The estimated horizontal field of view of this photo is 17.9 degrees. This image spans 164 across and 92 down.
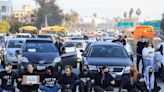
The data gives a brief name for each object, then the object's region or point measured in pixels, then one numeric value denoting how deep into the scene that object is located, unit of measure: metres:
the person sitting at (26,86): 13.55
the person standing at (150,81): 14.77
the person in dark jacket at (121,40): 24.92
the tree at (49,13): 136.38
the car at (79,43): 30.25
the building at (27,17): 154.12
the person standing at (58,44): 24.75
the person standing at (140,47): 20.94
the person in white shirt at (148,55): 18.21
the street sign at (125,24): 79.94
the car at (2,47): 26.52
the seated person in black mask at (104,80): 14.06
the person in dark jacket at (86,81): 14.34
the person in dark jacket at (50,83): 13.36
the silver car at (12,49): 23.64
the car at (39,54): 18.58
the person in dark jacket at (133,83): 14.25
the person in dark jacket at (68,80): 13.97
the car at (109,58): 16.58
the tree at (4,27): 96.11
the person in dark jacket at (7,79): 13.45
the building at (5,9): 148.00
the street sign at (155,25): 67.12
